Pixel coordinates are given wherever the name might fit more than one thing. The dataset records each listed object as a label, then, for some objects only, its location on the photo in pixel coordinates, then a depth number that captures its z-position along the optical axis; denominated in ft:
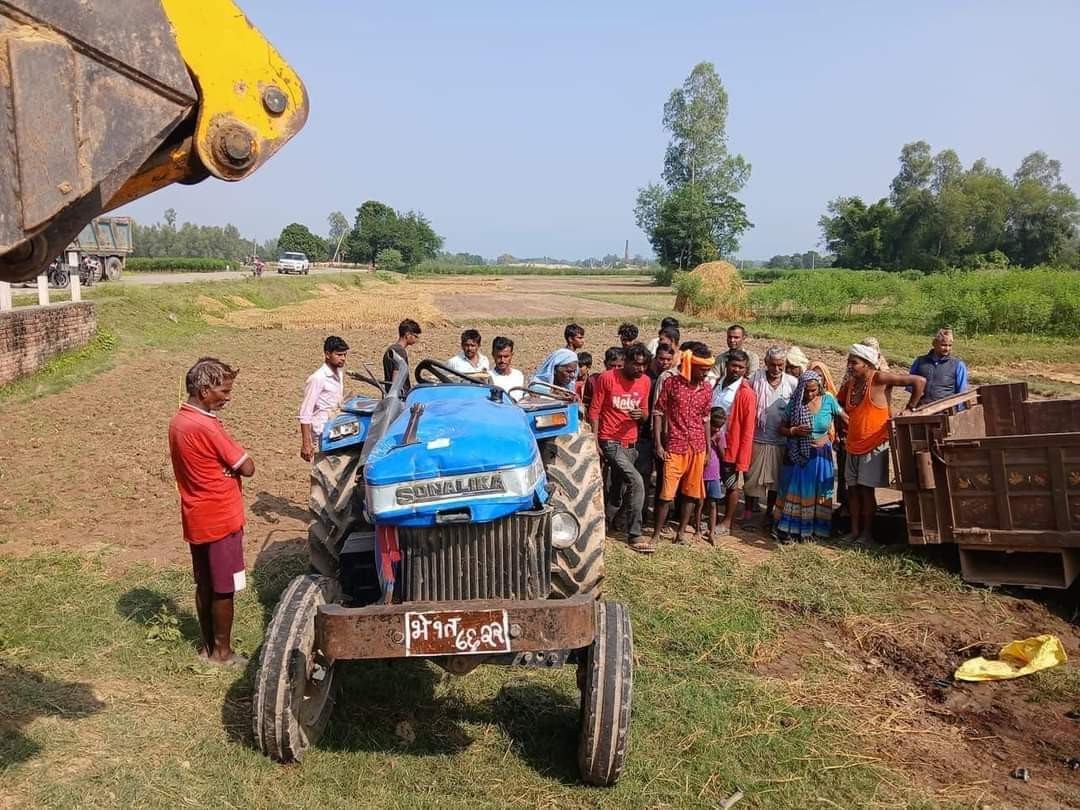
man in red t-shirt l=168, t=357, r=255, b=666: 14.55
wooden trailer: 18.30
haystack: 101.09
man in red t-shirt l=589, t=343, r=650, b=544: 22.47
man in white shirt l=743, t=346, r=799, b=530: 23.84
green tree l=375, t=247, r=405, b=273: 273.75
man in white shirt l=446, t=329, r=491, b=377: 23.53
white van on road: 175.63
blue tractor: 11.12
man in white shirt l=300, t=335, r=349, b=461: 22.50
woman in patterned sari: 22.59
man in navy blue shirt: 25.30
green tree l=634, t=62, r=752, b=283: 209.15
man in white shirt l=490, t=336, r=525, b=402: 22.80
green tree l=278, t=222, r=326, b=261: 285.02
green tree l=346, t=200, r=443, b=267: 281.33
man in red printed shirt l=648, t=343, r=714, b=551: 22.12
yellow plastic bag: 15.64
